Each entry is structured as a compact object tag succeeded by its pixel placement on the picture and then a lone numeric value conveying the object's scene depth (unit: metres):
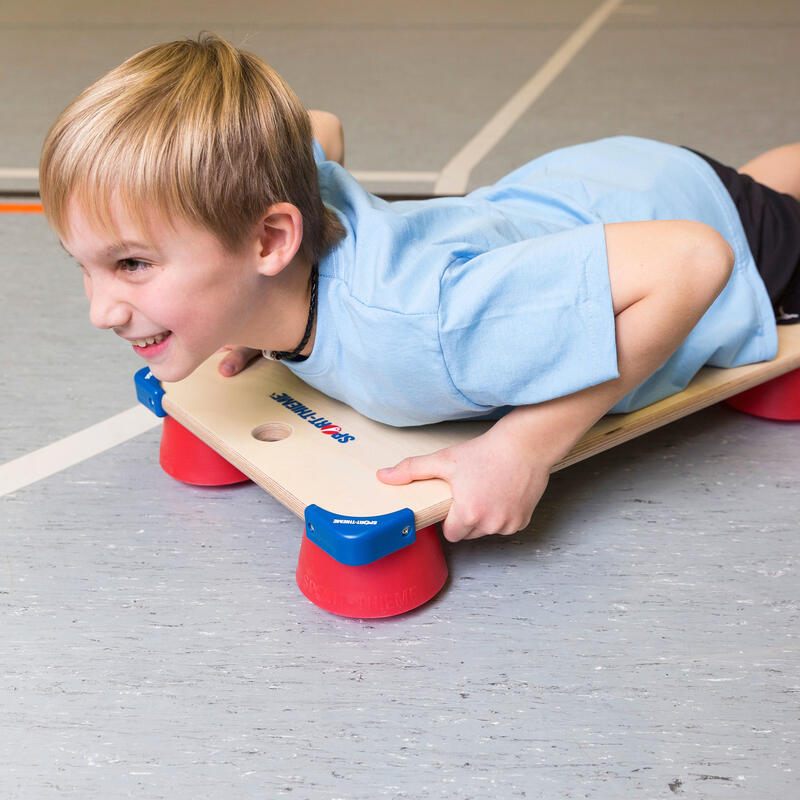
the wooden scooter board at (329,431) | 1.28
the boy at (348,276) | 1.20
